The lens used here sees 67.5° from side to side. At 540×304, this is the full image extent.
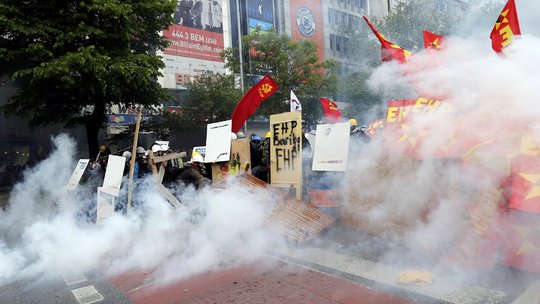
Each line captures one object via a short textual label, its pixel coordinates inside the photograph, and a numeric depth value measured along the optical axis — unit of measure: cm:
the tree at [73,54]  929
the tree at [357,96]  931
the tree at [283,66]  1733
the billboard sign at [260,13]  2391
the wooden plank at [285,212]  452
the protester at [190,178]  537
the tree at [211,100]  1620
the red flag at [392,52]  530
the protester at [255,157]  663
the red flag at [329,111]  919
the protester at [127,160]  644
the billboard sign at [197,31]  2094
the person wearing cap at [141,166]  627
